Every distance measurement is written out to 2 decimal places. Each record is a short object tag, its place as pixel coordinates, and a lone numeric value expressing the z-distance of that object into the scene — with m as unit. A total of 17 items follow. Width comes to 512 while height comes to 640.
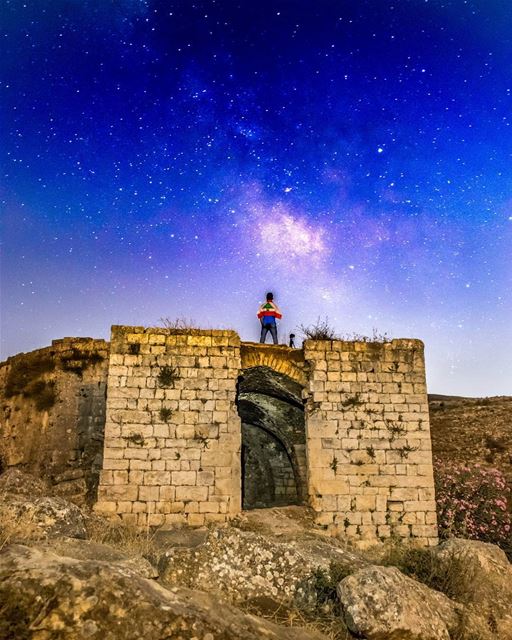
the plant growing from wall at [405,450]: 10.32
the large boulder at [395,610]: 4.77
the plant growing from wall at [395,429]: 10.41
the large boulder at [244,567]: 5.51
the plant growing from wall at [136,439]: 9.61
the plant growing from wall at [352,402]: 10.41
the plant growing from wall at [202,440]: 9.70
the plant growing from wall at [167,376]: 9.95
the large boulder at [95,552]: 4.74
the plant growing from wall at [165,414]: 9.77
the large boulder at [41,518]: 5.88
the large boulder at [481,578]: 5.87
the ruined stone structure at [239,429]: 9.47
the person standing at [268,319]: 13.11
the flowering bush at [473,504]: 11.74
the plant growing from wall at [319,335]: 10.86
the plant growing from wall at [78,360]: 12.67
